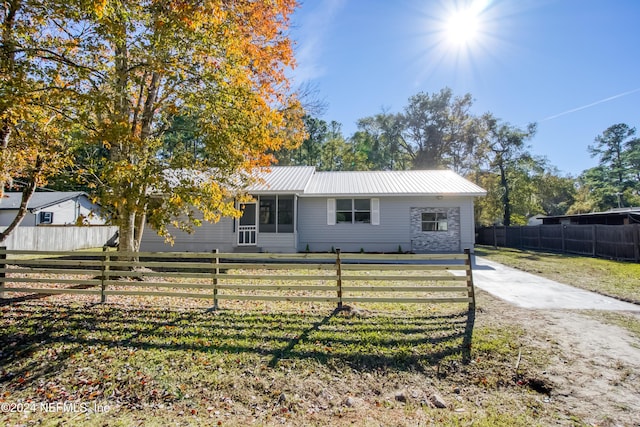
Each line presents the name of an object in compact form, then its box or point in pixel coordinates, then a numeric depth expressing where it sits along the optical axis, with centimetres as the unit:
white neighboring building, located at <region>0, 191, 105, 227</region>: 2386
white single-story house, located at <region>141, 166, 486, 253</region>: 1420
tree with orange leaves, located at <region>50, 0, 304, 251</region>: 542
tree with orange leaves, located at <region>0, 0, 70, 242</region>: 479
